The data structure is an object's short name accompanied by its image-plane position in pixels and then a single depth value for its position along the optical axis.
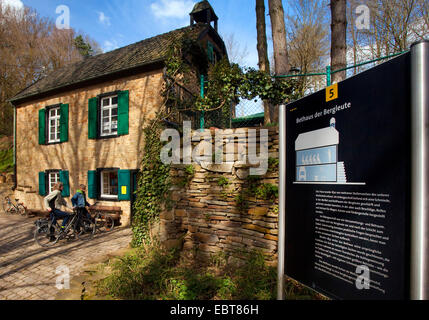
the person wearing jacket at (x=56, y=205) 6.36
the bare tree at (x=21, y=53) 18.47
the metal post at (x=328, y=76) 4.00
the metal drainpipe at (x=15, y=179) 12.64
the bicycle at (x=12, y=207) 11.80
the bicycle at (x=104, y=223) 8.02
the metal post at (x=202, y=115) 5.01
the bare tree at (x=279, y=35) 5.90
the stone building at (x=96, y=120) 8.80
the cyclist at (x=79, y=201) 7.04
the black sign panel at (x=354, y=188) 1.11
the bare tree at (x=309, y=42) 15.44
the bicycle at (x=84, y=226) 7.11
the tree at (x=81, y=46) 24.70
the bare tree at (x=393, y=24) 11.15
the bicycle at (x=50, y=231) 6.42
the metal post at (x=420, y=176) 1.02
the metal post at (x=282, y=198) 1.84
